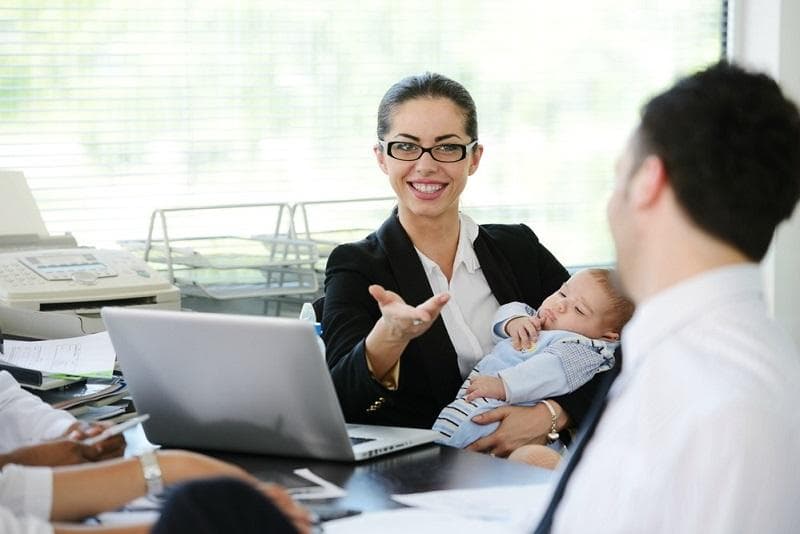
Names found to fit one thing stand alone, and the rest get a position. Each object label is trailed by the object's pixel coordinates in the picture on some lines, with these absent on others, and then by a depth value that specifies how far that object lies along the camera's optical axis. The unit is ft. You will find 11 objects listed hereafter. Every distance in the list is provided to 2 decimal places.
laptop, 8.36
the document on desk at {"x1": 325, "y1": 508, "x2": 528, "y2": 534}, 7.86
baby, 9.83
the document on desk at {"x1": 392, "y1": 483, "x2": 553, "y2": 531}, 7.98
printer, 10.47
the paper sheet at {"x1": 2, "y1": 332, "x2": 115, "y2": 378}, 9.71
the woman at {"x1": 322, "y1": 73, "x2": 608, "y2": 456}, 9.94
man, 6.11
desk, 8.27
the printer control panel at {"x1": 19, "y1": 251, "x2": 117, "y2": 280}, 10.74
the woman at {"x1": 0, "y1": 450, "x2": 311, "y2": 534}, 7.63
